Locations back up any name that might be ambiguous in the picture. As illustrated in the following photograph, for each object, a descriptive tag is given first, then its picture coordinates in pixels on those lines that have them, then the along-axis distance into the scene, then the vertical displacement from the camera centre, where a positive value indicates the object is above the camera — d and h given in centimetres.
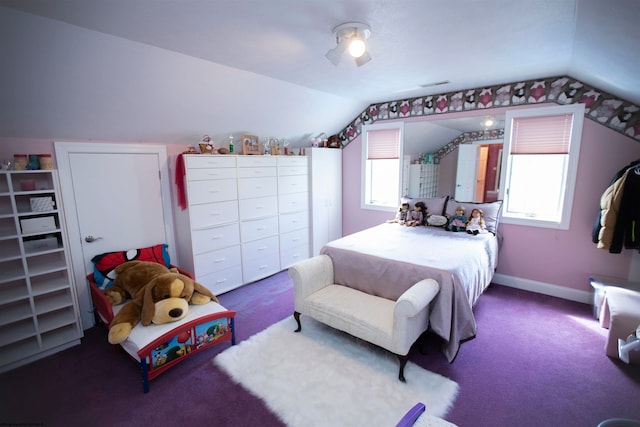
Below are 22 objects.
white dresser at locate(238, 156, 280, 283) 380 -61
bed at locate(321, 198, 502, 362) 235 -88
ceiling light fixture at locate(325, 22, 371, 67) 203 +92
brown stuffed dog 231 -108
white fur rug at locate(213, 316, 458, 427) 193 -158
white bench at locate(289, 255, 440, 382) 213 -117
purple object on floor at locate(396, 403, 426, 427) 115 -99
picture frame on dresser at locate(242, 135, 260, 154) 382 +35
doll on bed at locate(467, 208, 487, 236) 348 -67
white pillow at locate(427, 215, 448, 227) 379 -68
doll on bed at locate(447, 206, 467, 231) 360 -66
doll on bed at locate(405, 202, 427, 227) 395 -64
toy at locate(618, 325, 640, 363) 113 -72
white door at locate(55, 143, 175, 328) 284 -29
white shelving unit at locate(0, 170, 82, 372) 240 -84
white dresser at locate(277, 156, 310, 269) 429 -57
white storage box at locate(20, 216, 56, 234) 241 -43
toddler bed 216 -127
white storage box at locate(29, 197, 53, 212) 244 -26
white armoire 468 -42
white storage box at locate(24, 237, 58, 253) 254 -64
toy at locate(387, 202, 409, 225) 406 -64
